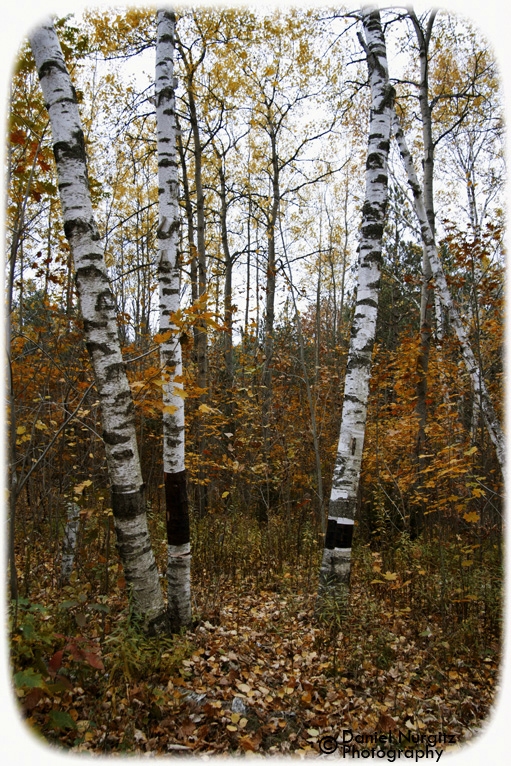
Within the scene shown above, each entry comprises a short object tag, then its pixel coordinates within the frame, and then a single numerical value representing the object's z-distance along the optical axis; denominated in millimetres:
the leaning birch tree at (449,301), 5211
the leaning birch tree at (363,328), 4230
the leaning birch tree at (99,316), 3090
